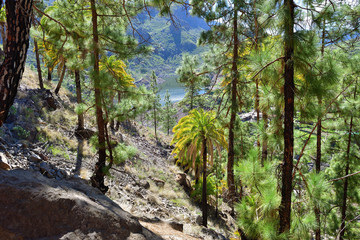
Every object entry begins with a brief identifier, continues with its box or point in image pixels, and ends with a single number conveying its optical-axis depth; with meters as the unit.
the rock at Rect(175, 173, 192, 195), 16.67
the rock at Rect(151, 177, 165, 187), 14.04
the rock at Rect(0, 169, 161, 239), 2.47
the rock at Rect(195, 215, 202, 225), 10.21
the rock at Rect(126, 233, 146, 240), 3.05
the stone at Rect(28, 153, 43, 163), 6.47
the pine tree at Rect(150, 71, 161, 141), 34.02
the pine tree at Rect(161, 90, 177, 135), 42.97
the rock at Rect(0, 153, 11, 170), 4.27
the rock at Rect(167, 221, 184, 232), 5.87
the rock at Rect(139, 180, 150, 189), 11.95
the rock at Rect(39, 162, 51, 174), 6.32
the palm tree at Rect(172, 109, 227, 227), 10.77
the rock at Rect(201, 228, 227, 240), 7.64
